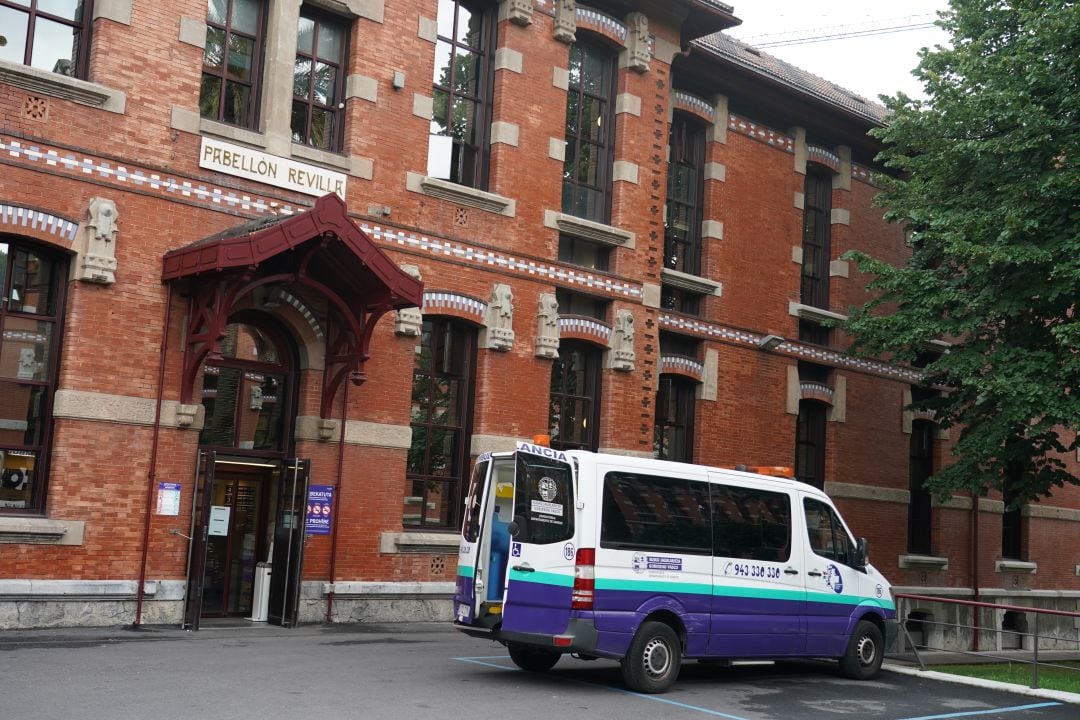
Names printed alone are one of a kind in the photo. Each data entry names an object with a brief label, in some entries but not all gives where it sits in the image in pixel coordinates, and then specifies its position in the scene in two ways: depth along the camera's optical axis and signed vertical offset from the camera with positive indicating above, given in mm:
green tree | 16859 +4537
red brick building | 13695 +3054
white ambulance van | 11266 -618
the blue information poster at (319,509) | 15602 -300
